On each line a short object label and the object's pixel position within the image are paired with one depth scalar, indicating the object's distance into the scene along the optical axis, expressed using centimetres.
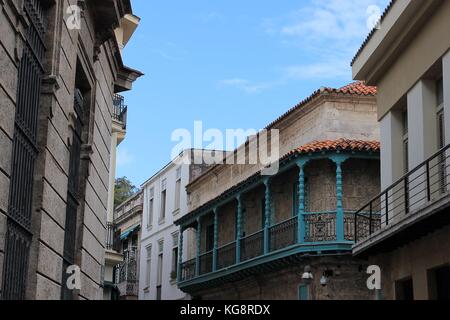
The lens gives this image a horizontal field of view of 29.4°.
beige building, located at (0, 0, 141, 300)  904
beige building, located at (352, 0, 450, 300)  1470
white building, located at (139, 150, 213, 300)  3856
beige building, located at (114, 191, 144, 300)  4453
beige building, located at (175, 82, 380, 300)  2286
